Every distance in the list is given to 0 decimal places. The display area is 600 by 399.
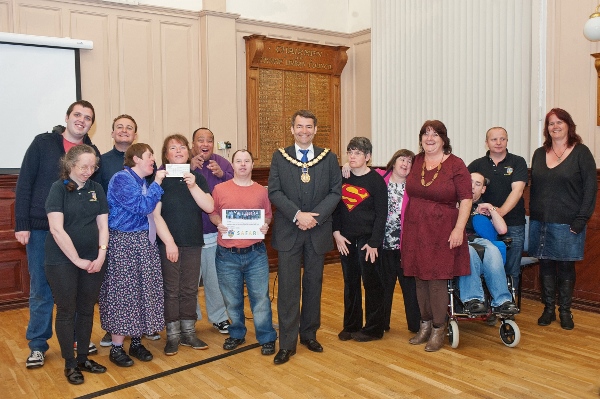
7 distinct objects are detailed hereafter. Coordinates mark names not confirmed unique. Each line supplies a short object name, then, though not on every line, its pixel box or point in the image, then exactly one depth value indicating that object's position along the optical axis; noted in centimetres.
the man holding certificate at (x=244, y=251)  374
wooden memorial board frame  793
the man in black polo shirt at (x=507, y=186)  447
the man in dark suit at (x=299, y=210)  370
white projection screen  622
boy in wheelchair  392
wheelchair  392
